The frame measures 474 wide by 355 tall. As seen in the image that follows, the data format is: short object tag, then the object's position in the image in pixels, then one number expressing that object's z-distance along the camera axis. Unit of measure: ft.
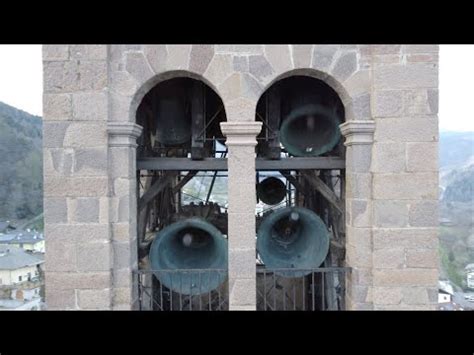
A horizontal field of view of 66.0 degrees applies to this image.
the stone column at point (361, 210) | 12.75
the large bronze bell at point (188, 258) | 13.51
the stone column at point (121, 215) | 12.68
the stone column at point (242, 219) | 12.59
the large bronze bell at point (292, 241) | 14.07
